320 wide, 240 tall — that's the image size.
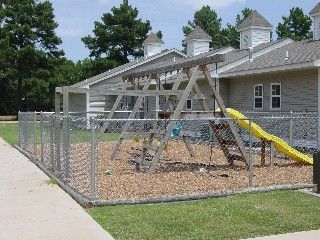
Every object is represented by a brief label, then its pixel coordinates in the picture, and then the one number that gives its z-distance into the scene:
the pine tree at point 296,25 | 48.54
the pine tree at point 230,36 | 57.44
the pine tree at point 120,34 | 43.97
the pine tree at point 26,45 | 38.88
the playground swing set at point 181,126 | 8.57
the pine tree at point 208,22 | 58.28
